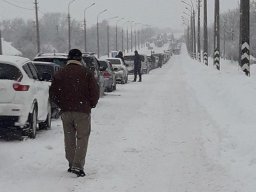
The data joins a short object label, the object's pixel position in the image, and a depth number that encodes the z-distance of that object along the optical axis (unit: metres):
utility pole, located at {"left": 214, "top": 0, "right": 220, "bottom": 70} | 43.43
